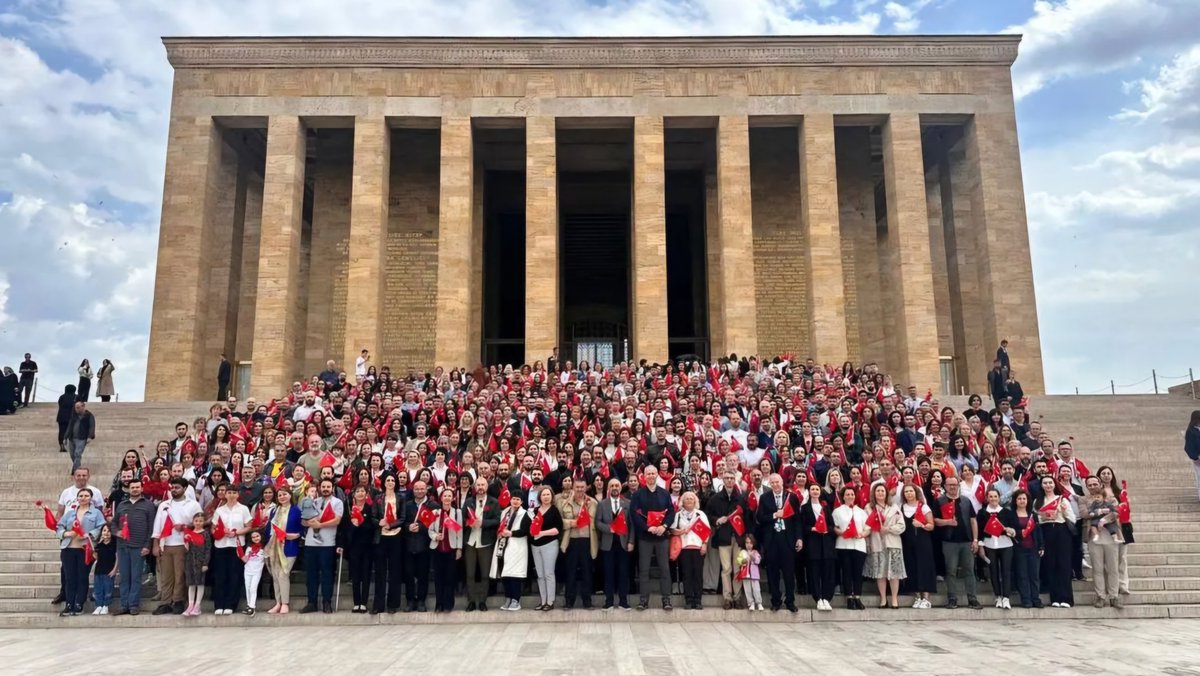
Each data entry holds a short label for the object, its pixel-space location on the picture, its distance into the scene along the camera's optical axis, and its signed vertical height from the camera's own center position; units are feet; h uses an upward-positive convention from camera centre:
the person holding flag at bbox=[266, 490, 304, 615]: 29.99 -2.58
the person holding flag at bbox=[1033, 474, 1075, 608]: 30.35 -2.66
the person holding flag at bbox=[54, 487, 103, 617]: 29.94 -2.53
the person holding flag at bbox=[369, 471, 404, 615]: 29.78 -2.87
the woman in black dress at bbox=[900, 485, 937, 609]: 30.09 -2.86
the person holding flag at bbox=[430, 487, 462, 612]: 29.66 -2.70
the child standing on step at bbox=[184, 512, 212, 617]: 29.86 -3.14
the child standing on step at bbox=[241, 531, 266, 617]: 29.78 -3.33
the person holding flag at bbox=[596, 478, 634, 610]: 30.14 -2.70
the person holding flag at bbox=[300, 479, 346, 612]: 29.91 -2.59
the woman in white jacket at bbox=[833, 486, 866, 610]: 29.94 -2.71
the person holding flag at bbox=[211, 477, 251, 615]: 29.99 -2.79
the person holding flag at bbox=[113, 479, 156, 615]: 29.94 -2.50
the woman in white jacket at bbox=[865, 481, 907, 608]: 29.99 -2.76
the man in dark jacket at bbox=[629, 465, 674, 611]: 30.14 -2.04
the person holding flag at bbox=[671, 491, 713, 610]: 29.84 -2.59
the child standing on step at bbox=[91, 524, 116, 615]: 30.09 -3.41
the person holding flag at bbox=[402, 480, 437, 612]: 29.81 -2.55
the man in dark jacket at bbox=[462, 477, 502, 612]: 30.17 -2.40
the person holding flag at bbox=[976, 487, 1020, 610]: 30.07 -2.69
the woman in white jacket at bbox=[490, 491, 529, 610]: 29.78 -2.85
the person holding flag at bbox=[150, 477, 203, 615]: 30.07 -2.51
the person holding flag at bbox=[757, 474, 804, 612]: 29.76 -2.54
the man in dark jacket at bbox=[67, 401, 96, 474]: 43.09 +2.40
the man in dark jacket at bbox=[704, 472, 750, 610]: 30.22 -2.12
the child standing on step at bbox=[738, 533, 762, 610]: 29.94 -3.84
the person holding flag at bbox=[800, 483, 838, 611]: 29.96 -2.74
